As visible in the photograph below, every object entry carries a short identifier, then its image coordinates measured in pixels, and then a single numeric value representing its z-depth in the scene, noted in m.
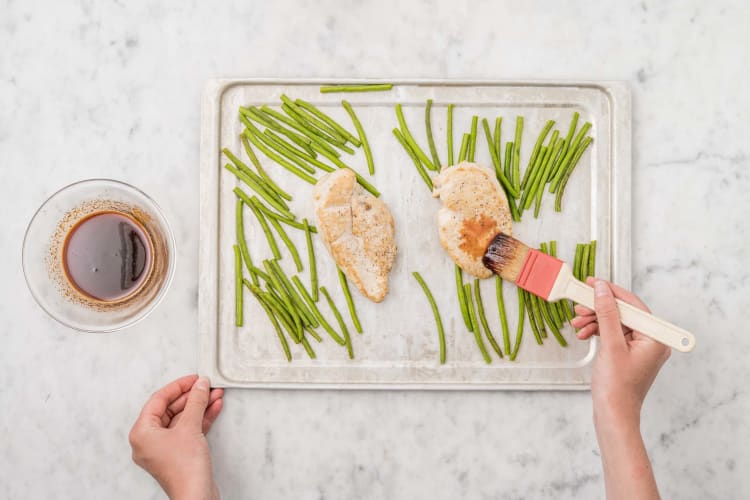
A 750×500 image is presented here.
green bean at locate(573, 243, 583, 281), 0.92
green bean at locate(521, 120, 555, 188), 0.92
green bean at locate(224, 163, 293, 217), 0.92
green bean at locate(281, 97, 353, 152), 0.92
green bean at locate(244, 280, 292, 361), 0.92
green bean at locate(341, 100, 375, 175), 0.92
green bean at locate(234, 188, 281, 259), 0.92
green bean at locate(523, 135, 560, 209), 0.92
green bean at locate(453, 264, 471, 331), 0.91
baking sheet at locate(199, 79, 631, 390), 0.92
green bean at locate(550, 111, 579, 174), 0.93
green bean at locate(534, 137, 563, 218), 0.92
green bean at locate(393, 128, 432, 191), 0.92
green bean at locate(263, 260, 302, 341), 0.92
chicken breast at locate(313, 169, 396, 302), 0.90
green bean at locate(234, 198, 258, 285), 0.92
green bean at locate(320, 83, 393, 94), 0.92
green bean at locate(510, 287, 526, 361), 0.92
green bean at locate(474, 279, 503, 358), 0.92
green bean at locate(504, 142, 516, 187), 0.92
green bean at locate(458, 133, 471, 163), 0.92
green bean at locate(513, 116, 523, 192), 0.92
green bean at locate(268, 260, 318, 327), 0.92
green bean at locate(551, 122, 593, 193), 0.92
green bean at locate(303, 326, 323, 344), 0.92
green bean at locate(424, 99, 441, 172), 0.92
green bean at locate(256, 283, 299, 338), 0.92
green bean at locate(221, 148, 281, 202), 0.92
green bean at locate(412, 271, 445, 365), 0.92
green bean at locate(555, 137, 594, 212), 0.93
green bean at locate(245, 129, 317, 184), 0.92
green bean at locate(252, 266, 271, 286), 0.92
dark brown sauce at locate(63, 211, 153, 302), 0.88
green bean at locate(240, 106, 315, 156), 0.92
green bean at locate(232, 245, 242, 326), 0.92
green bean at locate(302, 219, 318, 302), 0.92
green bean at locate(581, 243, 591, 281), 0.92
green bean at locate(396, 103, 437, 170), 0.92
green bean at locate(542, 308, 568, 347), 0.92
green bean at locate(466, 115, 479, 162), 0.92
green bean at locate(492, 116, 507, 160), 0.92
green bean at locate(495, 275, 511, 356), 0.92
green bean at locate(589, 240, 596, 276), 0.92
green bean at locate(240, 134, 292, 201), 0.92
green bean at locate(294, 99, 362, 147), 0.92
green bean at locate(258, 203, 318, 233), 0.92
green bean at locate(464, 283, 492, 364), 0.91
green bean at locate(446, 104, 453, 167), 0.92
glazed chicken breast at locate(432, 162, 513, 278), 0.90
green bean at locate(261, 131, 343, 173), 0.92
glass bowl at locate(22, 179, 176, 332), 0.88
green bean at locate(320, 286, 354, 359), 0.92
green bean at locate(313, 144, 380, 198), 0.92
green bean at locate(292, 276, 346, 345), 0.92
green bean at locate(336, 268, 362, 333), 0.92
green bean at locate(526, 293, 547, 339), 0.92
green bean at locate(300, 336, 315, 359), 0.92
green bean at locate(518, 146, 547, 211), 0.92
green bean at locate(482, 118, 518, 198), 0.92
